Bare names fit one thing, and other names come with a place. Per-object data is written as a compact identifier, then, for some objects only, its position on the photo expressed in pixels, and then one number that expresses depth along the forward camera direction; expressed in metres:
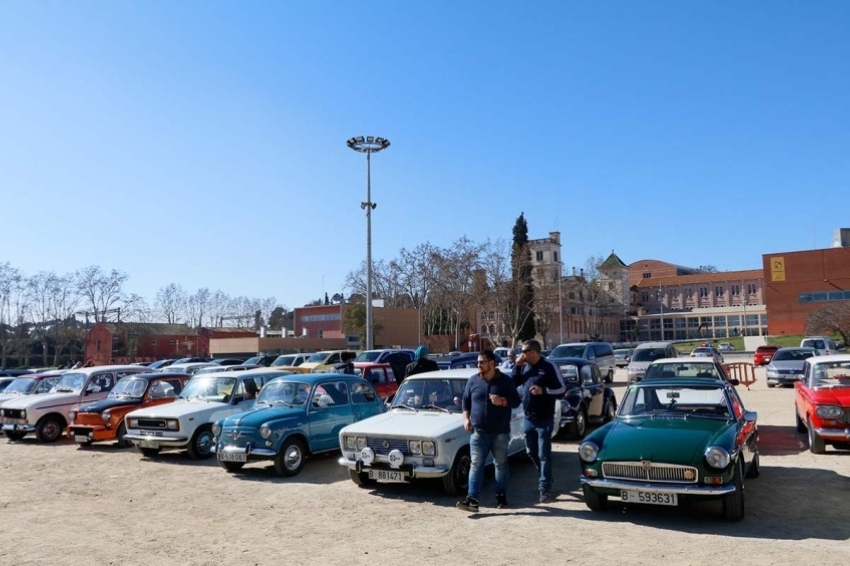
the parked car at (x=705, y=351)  33.35
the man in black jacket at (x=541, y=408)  8.90
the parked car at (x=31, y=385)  21.08
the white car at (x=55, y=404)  17.41
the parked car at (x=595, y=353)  30.78
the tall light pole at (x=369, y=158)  34.22
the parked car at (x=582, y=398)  14.19
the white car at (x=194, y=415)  13.53
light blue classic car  11.36
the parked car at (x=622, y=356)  51.00
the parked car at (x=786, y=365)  26.81
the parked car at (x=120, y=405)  15.55
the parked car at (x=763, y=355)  43.22
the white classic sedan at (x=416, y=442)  9.19
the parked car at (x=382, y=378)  18.20
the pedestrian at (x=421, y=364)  14.17
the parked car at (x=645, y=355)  26.41
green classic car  7.34
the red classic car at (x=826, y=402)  11.02
